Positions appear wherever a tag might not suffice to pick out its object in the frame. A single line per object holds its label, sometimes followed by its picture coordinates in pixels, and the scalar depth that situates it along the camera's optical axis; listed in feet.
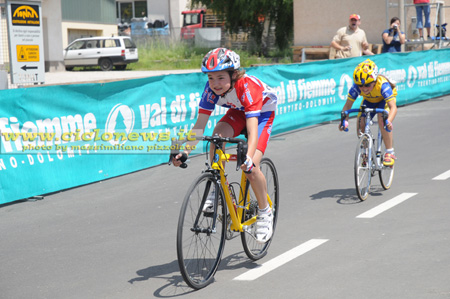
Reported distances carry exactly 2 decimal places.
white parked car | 135.54
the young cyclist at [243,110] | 18.31
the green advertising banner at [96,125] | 30.58
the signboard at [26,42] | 46.75
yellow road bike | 17.58
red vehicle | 190.11
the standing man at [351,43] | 64.23
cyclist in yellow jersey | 28.50
